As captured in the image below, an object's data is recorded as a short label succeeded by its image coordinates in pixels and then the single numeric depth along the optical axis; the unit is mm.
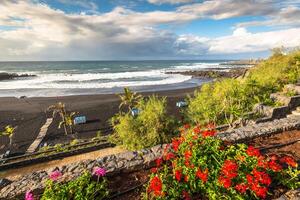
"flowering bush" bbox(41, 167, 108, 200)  4371
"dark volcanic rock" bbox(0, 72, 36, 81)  63672
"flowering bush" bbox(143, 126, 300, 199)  4332
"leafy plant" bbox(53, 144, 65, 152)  15000
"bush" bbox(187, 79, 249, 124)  13391
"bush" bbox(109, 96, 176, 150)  11484
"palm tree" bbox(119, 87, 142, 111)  22014
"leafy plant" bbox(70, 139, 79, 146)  16178
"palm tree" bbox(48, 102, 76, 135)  19428
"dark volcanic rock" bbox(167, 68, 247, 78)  63634
